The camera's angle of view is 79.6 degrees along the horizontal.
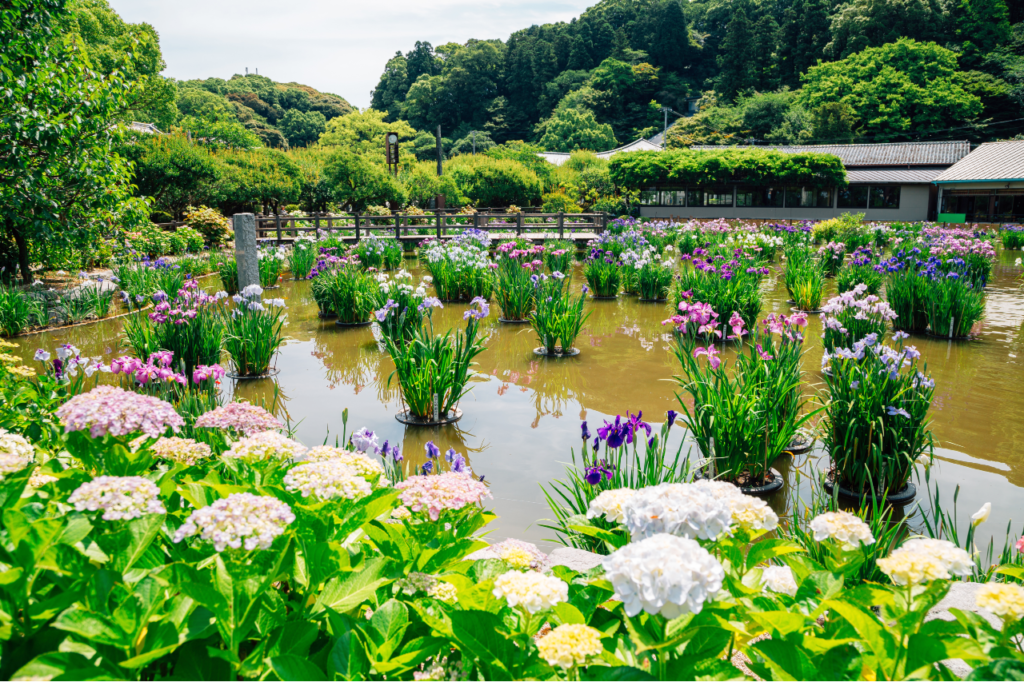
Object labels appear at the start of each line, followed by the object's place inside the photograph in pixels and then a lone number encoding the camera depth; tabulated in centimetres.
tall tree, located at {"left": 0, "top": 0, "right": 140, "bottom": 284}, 801
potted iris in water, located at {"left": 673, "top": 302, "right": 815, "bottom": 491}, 396
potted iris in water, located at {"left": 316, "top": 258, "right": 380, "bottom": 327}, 920
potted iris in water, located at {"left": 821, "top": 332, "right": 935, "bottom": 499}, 388
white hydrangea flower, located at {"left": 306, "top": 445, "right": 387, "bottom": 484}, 210
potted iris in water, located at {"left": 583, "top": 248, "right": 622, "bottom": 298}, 1127
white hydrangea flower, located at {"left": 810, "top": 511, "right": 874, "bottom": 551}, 164
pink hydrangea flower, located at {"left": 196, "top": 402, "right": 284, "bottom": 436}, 256
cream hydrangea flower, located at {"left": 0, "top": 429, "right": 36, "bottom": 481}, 183
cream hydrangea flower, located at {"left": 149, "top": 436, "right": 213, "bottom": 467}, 225
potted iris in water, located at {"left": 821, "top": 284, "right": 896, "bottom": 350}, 551
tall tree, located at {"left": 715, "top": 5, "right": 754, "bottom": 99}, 5491
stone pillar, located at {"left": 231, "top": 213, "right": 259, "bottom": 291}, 928
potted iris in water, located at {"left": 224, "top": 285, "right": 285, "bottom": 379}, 659
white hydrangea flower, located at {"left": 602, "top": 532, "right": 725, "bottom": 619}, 112
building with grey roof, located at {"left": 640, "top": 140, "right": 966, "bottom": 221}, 3155
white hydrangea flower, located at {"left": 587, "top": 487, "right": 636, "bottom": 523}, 176
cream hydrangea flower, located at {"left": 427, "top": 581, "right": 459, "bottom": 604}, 153
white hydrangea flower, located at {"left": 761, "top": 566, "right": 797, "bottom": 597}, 175
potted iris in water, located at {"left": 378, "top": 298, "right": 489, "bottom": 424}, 529
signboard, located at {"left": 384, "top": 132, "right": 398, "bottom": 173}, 2905
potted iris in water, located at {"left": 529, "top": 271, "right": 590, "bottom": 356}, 736
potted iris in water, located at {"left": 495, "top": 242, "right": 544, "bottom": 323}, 933
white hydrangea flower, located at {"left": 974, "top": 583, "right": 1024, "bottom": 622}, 126
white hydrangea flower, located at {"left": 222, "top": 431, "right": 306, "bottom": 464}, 214
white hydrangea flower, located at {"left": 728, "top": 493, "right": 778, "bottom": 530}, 171
